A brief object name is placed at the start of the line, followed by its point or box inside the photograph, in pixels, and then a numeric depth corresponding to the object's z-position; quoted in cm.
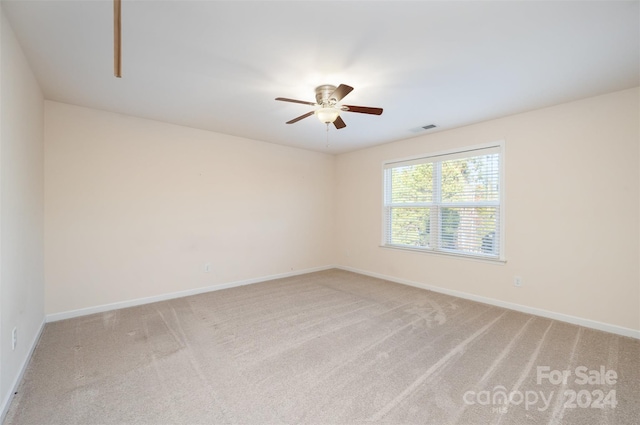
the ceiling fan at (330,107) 258
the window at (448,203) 384
